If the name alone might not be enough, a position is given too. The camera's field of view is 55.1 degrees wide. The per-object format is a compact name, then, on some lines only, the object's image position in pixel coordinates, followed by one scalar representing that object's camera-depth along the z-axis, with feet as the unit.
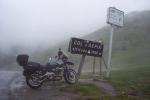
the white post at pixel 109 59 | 35.82
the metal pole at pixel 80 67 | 28.05
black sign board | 26.97
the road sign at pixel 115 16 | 35.13
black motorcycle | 26.60
